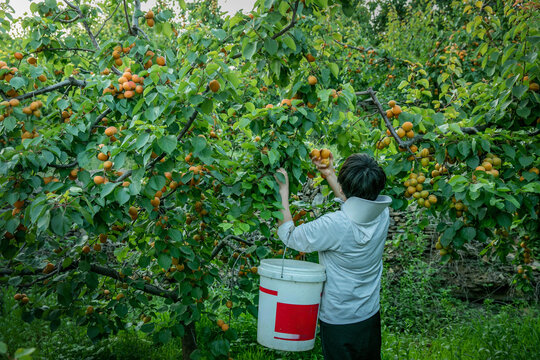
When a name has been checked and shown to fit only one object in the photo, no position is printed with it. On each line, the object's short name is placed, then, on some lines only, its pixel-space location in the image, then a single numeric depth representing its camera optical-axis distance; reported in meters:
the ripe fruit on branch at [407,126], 2.06
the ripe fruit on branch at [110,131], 1.95
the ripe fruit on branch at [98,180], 1.73
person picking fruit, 1.70
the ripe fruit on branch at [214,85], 1.64
